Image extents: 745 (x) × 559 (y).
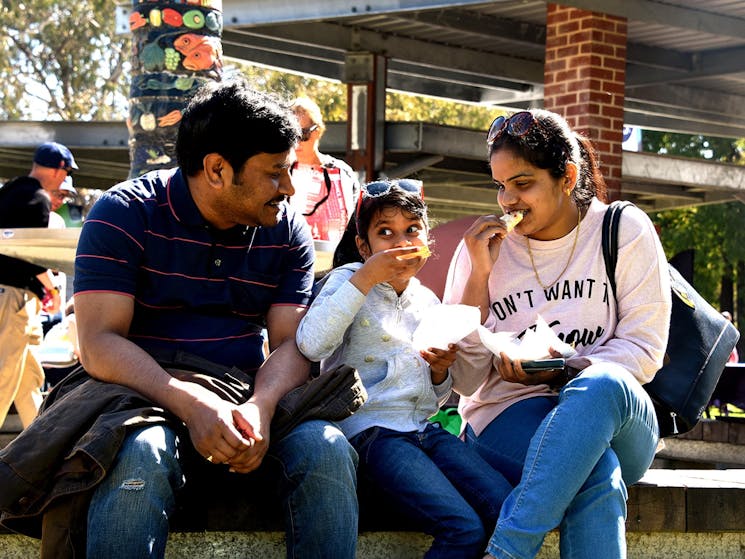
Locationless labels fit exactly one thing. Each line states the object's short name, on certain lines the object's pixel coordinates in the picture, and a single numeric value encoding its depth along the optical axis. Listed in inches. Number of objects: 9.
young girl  136.6
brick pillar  404.5
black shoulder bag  154.9
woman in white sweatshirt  141.2
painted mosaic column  218.5
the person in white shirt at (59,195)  315.6
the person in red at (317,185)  231.8
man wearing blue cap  298.7
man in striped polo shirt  123.9
